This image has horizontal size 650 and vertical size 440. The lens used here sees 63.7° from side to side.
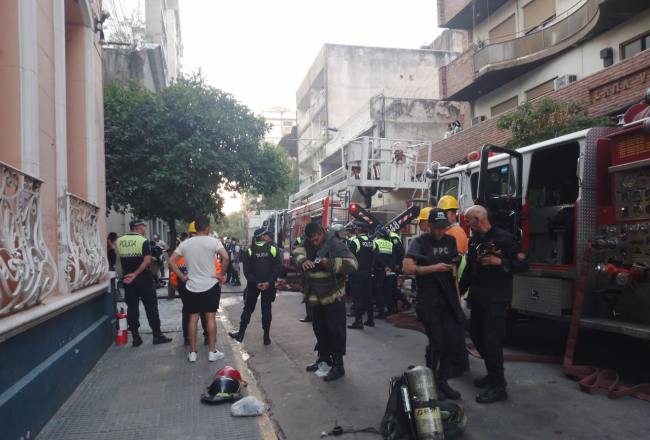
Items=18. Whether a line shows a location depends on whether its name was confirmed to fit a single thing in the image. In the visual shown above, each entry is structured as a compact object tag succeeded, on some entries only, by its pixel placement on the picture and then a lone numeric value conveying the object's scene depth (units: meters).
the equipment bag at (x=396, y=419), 3.76
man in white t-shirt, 6.20
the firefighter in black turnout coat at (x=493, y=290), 4.64
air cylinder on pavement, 3.56
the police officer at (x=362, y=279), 8.44
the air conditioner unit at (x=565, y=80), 14.96
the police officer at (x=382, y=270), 9.30
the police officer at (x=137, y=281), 7.22
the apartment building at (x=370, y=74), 34.56
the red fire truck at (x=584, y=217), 5.06
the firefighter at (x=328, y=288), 5.53
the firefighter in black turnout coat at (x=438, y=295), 4.71
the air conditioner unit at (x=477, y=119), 19.78
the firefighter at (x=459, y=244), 5.10
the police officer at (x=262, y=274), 7.28
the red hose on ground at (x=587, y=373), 4.73
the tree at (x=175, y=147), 13.54
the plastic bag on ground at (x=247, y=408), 4.40
